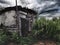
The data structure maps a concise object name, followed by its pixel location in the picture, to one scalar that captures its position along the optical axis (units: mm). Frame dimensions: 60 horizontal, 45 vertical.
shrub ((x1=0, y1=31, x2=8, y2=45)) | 1694
